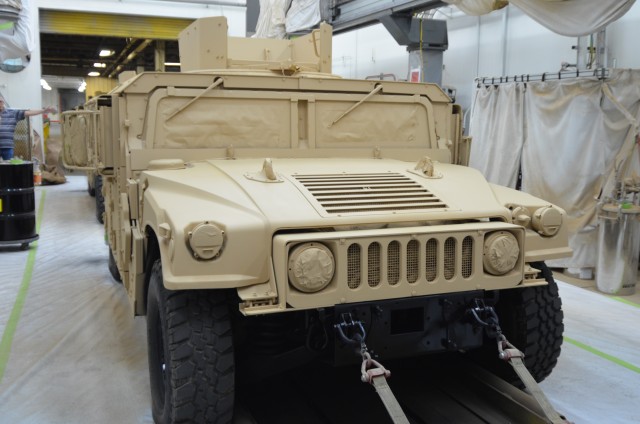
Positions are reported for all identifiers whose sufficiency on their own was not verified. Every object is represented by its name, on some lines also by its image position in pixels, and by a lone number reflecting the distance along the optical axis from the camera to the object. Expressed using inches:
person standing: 468.4
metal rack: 287.0
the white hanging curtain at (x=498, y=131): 330.3
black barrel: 322.3
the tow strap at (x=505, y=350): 131.1
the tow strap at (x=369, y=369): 120.3
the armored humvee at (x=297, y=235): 124.4
